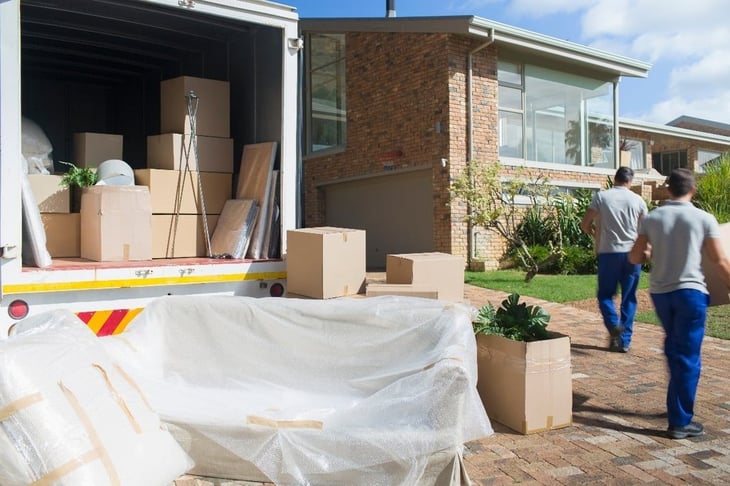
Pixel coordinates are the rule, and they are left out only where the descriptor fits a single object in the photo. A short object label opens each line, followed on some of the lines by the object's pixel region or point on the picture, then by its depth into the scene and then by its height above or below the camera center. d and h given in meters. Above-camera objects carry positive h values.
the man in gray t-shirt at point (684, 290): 3.93 -0.33
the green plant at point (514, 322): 4.23 -0.56
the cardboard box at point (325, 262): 4.93 -0.21
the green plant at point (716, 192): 13.13 +0.86
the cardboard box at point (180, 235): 5.48 -0.01
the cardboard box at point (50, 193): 5.23 +0.32
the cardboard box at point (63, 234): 5.25 +0.00
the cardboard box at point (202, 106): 5.94 +1.16
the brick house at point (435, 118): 12.52 +2.42
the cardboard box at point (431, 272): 5.14 -0.30
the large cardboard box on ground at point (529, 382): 3.98 -0.90
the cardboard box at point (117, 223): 4.98 +0.08
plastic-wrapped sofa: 3.12 -0.84
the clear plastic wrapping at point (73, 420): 2.60 -0.78
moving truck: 4.04 +1.34
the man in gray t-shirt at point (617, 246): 5.88 -0.11
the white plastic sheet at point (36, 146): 6.26 +0.87
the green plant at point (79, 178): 5.41 +0.46
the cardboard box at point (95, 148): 6.33 +0.82
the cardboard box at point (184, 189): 5.52 +0.38
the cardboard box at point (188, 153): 5.75 +0.72
